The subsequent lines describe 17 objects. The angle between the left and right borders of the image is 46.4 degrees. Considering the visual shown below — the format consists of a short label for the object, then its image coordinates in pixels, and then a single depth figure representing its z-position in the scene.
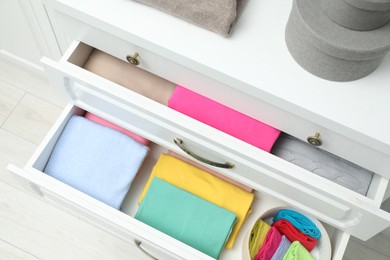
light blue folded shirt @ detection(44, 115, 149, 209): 0.95
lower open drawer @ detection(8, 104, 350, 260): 0.84
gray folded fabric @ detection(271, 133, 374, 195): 0.84
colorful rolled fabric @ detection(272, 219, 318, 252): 0.96
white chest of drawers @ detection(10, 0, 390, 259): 0.72
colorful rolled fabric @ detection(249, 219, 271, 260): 0.97
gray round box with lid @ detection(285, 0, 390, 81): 0.64
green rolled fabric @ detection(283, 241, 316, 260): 0.92
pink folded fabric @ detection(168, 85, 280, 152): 0.84
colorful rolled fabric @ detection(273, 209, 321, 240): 0.96
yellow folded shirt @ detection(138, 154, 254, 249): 0.98
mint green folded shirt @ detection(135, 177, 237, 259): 0.94
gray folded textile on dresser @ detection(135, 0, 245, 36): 0.72
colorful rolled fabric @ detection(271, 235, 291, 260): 0.95
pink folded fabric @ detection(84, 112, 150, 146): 1.00
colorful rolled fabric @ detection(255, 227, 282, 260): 0.94
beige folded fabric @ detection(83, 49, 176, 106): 0.92
